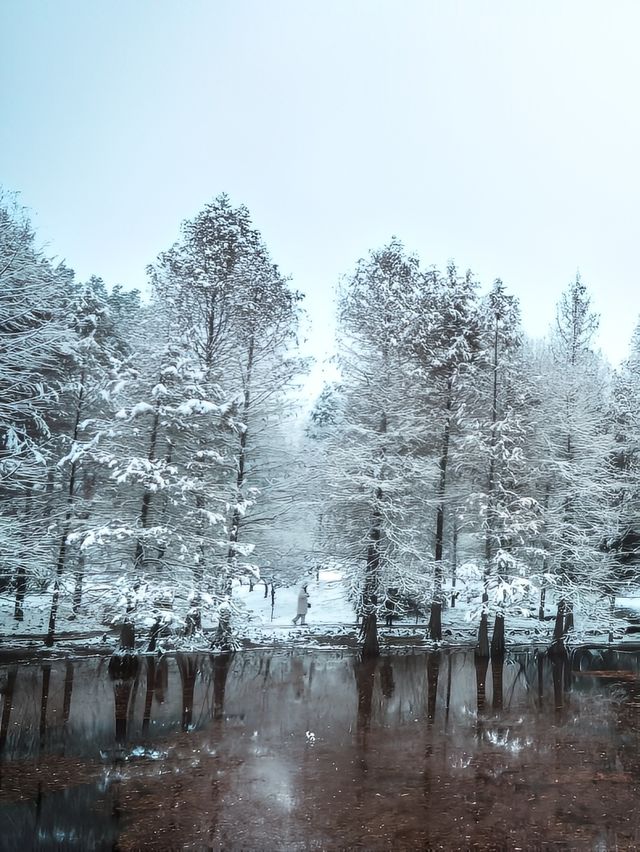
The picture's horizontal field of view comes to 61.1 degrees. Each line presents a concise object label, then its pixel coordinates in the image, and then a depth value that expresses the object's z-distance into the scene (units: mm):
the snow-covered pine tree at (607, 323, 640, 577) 24734
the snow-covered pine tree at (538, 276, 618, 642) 21875
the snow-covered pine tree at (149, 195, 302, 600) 20781
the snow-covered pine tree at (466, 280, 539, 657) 20703
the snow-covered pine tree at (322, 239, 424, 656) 21234
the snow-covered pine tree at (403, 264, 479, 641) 22969
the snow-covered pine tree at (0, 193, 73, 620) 13656
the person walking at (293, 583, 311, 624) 26016
